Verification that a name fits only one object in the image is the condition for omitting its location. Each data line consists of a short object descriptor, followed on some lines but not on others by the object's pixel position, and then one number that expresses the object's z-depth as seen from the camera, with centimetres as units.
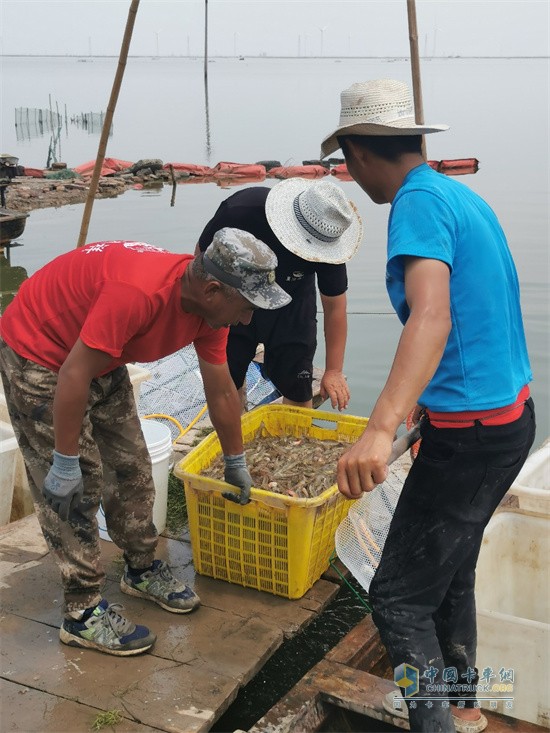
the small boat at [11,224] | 1395
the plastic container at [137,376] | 462
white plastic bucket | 391
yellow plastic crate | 344
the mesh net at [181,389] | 606
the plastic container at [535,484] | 339
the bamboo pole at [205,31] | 4217
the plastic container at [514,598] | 293
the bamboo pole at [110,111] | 472
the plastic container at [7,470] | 411
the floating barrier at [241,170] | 2536
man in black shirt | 381
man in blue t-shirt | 198
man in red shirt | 269
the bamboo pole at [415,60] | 439
